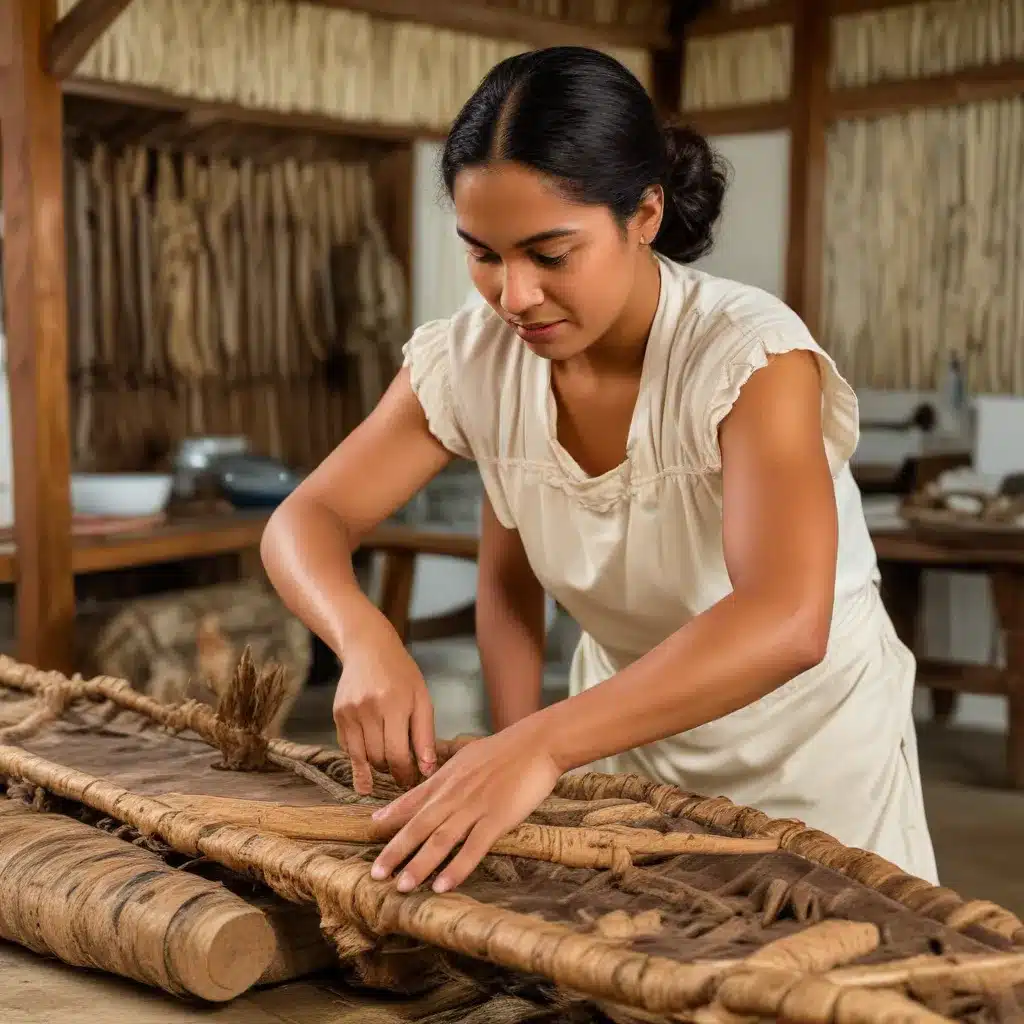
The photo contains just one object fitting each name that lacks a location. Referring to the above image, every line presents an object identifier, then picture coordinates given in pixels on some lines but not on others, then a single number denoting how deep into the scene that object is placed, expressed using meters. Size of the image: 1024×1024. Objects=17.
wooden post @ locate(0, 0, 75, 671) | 3.49
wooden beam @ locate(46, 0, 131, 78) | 3.36
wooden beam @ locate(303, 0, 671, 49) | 4.60
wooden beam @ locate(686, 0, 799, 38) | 5.04
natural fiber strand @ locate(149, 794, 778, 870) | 1.23
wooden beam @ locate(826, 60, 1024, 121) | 4.71
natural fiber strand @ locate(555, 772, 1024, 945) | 1.12
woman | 1.28
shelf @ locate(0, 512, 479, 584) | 3.92
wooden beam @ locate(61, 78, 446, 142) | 4.23
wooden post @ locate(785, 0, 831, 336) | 4.88
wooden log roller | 1.16
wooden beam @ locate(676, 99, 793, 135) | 5.05
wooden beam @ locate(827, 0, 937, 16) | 4.83
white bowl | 4.26
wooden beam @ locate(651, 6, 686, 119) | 5.41
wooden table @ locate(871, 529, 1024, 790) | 4.23
